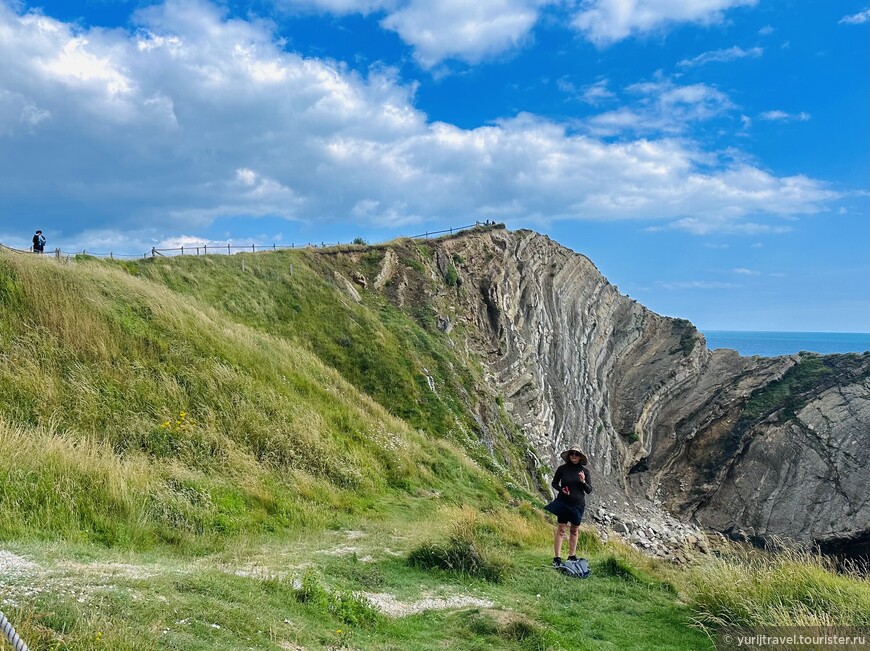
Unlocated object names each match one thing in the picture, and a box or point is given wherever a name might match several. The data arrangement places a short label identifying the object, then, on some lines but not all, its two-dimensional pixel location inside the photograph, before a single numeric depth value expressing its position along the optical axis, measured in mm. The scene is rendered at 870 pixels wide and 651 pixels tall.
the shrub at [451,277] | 38391
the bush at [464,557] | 8617
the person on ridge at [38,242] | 20927
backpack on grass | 8859
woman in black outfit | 9219
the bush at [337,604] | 6289
